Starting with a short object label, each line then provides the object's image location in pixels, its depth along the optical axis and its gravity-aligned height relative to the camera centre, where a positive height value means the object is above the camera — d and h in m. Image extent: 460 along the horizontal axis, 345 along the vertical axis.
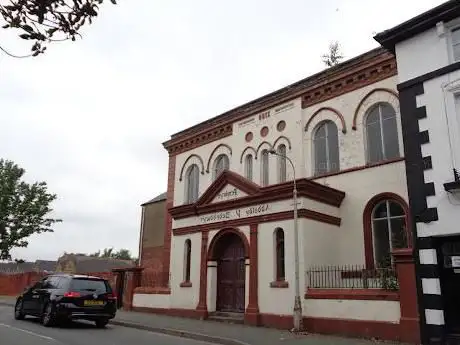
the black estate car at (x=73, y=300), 14.34 -0.23
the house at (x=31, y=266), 81.81 +4.47
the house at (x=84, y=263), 52.55 +3.43
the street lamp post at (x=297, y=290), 13.84 +0.12
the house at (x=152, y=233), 29.51 +3.79
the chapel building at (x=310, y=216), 14.37 +2.67
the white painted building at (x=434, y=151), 10.69 +3.40
